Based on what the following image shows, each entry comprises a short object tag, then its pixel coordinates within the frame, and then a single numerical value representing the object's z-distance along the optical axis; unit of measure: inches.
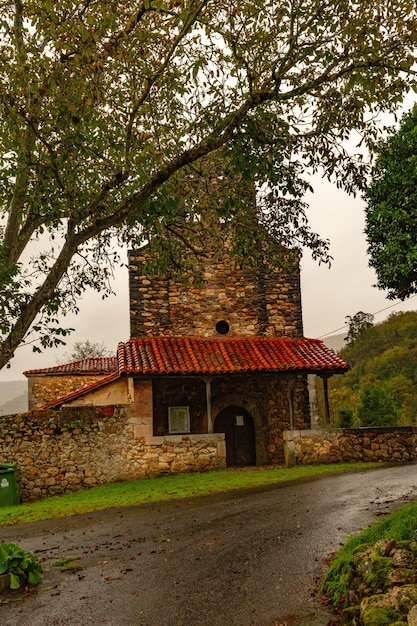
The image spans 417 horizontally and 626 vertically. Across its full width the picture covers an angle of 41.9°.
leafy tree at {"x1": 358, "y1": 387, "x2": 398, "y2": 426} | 848.3
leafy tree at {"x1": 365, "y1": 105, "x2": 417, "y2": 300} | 614.9
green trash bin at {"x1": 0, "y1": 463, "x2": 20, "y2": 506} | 538.0
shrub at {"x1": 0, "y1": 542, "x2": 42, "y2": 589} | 252.4
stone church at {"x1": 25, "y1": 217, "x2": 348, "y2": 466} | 654.5
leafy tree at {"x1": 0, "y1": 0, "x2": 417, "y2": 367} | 283.7
